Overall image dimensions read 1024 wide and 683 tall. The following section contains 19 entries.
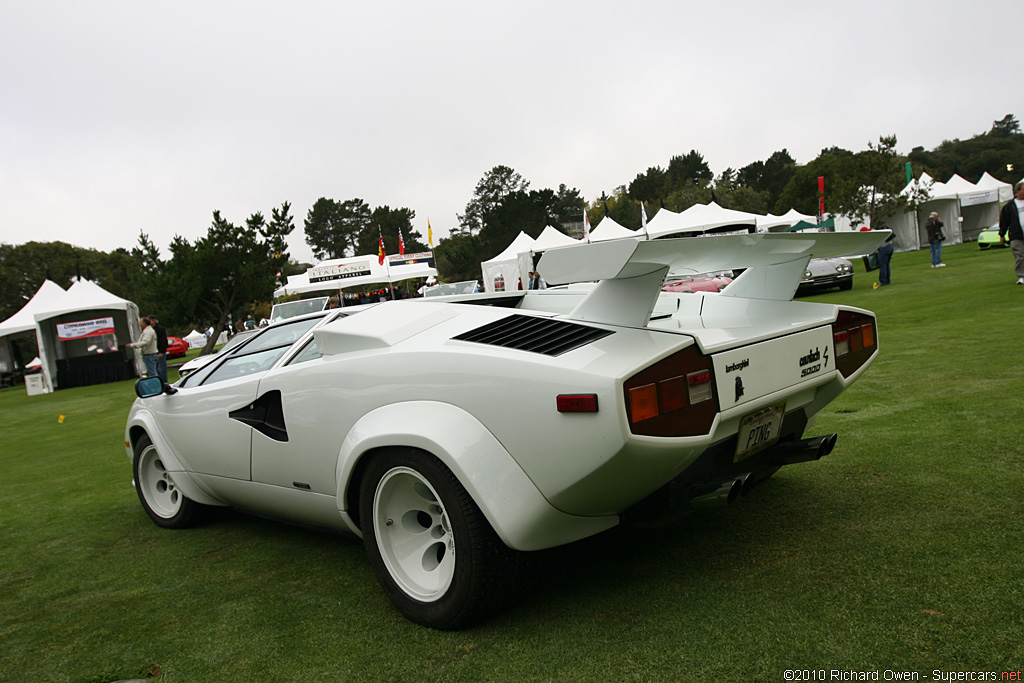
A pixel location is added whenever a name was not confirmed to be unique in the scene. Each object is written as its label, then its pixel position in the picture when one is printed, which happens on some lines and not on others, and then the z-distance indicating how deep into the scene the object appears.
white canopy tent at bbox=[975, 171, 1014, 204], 32.15
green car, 22.86
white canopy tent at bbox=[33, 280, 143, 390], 21.52
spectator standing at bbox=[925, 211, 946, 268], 18.14
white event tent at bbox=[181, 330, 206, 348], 45.42
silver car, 16.61
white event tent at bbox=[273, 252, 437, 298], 26.88
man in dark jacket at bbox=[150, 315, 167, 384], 16.59
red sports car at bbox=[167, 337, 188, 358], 34.22
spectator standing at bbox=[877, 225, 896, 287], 16.22
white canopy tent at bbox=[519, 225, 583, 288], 26.39
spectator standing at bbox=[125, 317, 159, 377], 14.11
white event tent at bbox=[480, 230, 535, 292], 27.75
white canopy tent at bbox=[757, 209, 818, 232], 32.94
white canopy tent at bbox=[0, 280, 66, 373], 22.83
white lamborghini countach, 2.08
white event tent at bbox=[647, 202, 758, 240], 23.38
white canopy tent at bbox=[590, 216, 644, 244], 27.17
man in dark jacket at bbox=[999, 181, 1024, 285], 10.50
